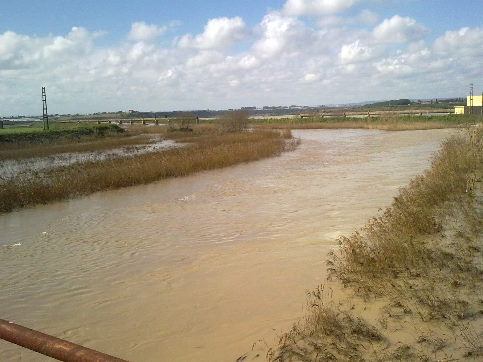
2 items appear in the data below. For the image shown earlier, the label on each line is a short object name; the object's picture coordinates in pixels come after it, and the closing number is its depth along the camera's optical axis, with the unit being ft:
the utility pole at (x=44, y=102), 193.36
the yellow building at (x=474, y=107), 181.57
